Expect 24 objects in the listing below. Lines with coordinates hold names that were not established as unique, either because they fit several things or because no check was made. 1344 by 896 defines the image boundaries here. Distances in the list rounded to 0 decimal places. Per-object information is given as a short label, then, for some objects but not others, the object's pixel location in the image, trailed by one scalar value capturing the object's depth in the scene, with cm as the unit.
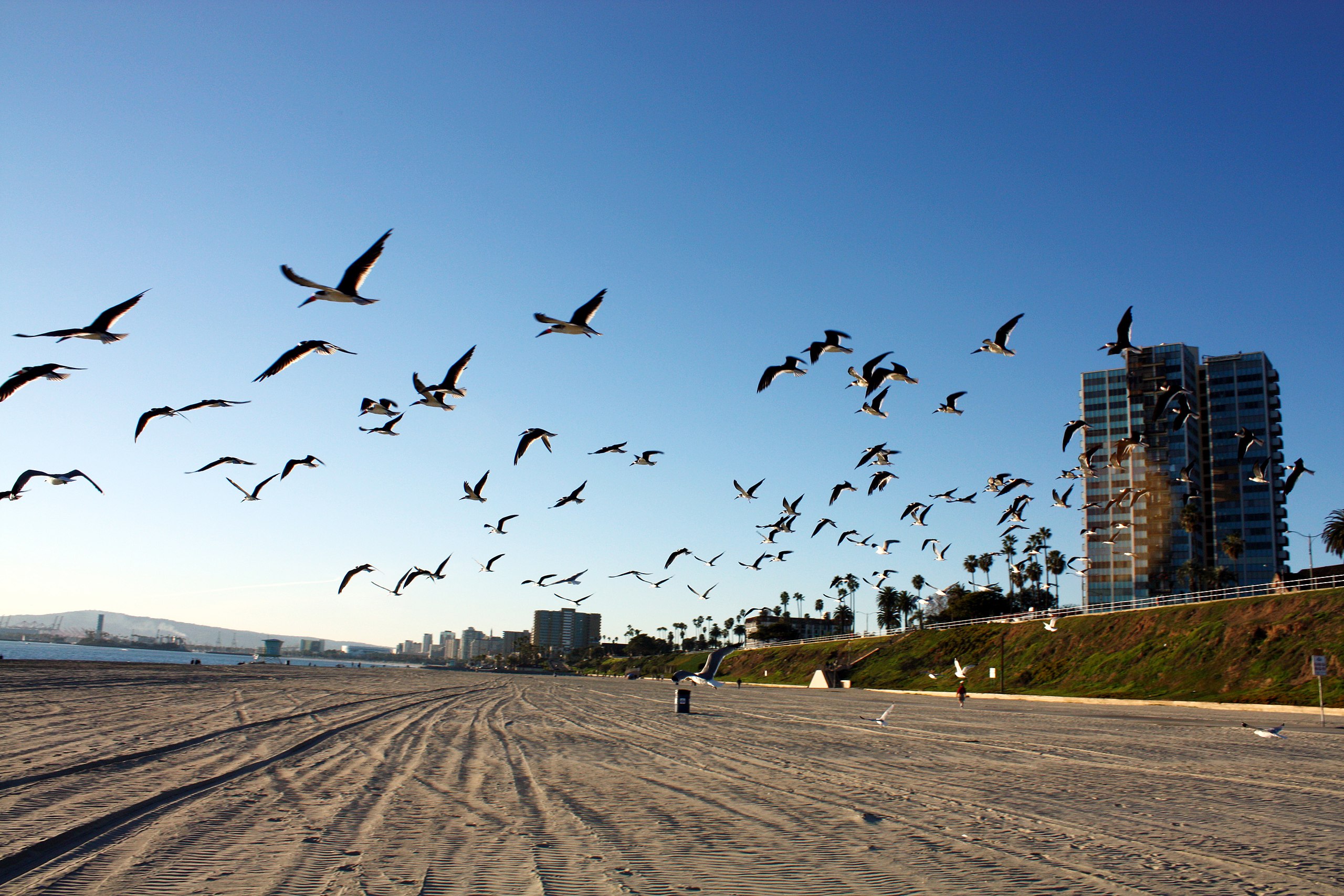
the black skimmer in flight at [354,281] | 1362
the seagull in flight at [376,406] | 2317
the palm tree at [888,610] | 17550
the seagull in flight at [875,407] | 2541
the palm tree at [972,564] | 16150
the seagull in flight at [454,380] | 2105
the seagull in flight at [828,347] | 2234
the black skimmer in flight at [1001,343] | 2294
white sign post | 3384
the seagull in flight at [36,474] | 2164
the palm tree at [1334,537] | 9738
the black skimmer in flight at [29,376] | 1595
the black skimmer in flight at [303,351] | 1789
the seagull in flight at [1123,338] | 2127
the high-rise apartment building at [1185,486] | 15375
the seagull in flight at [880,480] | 3080
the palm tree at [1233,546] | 11075
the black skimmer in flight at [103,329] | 1445
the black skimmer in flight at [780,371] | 2314
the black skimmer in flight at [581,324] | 1700
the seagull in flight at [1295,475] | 2459
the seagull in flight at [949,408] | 2733
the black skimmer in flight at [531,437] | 2505
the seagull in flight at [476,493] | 2728
